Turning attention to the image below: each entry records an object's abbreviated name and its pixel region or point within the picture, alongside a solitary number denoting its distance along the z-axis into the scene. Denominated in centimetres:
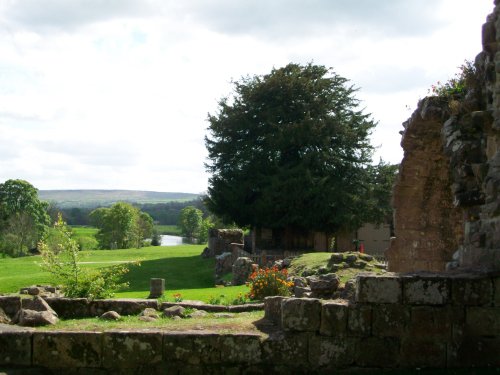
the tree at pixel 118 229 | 6581
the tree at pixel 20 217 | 5206
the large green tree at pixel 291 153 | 3400
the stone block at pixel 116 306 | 879
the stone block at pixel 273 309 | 696
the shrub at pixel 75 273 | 951
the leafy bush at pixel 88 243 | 6229
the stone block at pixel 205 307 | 1056
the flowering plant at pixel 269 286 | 1484
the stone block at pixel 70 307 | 866
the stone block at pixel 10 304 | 791
